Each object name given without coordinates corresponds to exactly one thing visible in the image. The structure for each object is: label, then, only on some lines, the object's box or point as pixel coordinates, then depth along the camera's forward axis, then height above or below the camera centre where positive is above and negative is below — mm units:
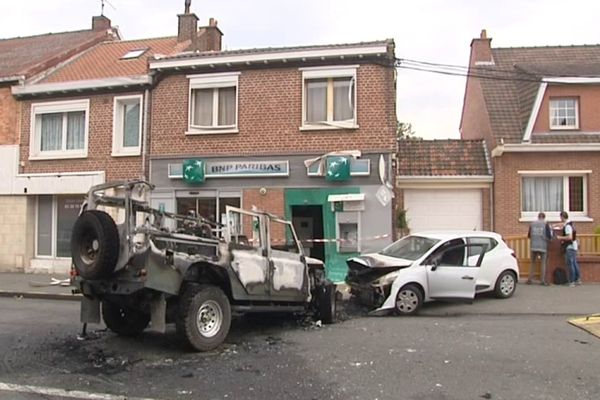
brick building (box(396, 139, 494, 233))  17562 +962
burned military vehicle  6879 -537
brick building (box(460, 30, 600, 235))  17141 +2450
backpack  14719 -1224
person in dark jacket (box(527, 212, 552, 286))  14562 -279
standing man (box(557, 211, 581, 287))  14414 -590
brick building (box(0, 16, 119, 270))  17328 +1162
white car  10523 -839
